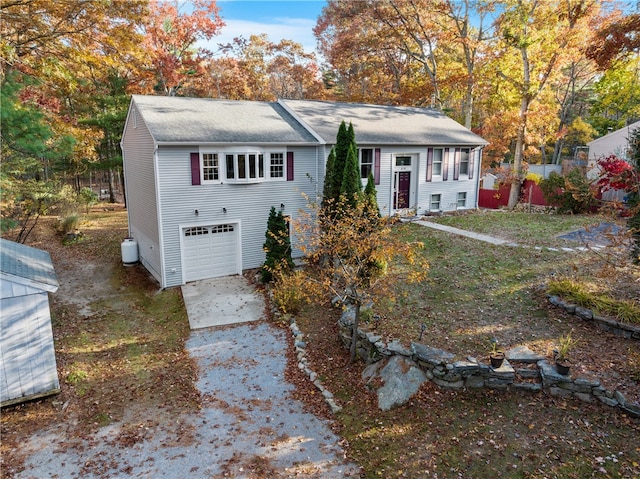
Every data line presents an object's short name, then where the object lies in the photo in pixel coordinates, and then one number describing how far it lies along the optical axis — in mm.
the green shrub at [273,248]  14156
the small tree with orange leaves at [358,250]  8398
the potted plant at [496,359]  7434
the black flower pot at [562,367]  7121
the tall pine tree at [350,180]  13359
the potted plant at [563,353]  7156
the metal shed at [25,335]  7855
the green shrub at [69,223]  20844
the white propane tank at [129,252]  17406
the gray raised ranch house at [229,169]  14109
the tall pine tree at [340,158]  14219
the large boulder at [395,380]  7672
